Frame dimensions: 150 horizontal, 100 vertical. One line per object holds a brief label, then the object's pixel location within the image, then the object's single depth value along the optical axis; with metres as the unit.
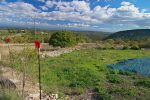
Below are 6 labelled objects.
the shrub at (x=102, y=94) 3.41
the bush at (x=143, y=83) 4.19
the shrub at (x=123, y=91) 3.61
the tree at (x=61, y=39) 11.31
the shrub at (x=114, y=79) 4.48
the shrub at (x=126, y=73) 5.26
